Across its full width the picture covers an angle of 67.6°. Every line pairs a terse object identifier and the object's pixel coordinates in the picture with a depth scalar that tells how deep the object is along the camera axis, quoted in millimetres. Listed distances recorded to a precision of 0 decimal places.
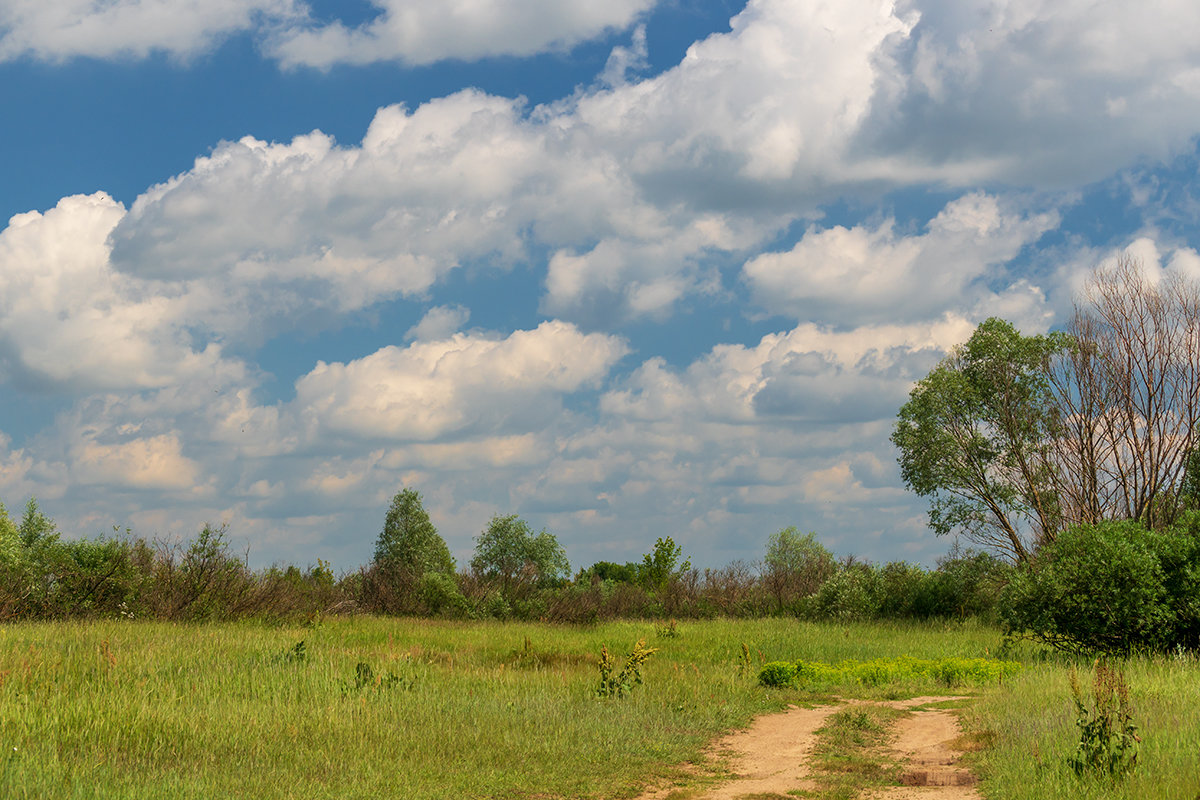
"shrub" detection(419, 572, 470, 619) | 34562
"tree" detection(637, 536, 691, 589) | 43062
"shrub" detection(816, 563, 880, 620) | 33625
